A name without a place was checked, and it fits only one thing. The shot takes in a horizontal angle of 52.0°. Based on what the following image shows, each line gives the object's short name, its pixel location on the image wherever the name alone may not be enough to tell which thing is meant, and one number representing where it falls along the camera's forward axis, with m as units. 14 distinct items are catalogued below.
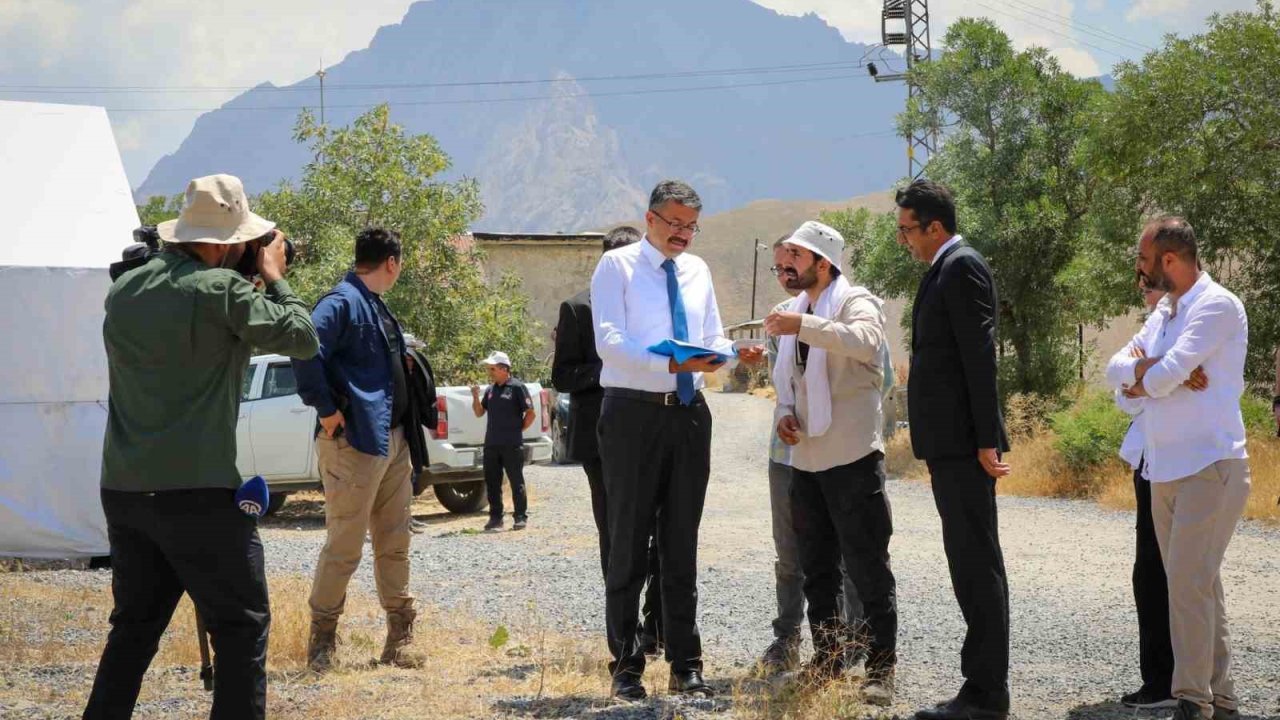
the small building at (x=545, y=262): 42.97
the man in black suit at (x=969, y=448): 5.25
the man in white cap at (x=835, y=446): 5.68
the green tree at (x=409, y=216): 23.34
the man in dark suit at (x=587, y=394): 6.73
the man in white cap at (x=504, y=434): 15.02
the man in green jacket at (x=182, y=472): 4.16
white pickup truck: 15.49
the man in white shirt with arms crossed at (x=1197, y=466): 5.20
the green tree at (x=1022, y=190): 23.39
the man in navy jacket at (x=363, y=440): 6.27
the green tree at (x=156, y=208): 62.69
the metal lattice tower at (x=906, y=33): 38.78
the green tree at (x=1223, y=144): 16.88
